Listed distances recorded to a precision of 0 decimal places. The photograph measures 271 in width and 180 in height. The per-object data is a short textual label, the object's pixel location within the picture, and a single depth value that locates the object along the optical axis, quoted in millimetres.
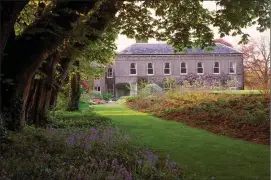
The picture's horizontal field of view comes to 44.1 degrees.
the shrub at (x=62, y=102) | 22073
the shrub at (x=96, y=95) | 42025
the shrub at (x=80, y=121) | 12359
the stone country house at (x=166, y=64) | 47562
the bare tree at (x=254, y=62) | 45594
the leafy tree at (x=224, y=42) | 52331
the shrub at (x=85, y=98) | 32894
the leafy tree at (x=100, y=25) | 7434
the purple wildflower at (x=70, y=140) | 6871
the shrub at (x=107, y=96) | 44175
